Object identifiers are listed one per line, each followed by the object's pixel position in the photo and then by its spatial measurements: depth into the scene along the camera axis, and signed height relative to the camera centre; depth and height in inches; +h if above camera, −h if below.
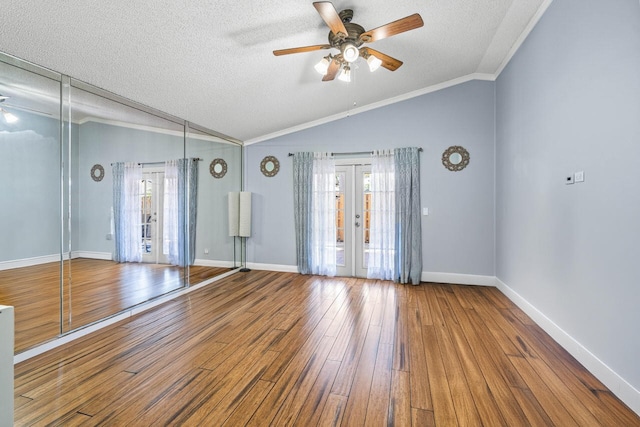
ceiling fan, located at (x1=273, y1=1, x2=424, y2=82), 87.2 +57.8
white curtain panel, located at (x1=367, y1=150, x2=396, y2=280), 192.5 -3.4
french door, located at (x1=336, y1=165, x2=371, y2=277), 202.2 -1.7
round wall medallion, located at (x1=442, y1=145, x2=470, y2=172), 182.2 +34.0
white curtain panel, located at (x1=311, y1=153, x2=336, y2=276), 204.5 -2.3
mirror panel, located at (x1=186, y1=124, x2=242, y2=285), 181.0 +8.9
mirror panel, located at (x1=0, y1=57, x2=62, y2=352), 90.5 +3.5
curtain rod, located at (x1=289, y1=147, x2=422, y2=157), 199.9 +41.4
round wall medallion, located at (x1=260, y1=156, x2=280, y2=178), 217.5 +35.1
